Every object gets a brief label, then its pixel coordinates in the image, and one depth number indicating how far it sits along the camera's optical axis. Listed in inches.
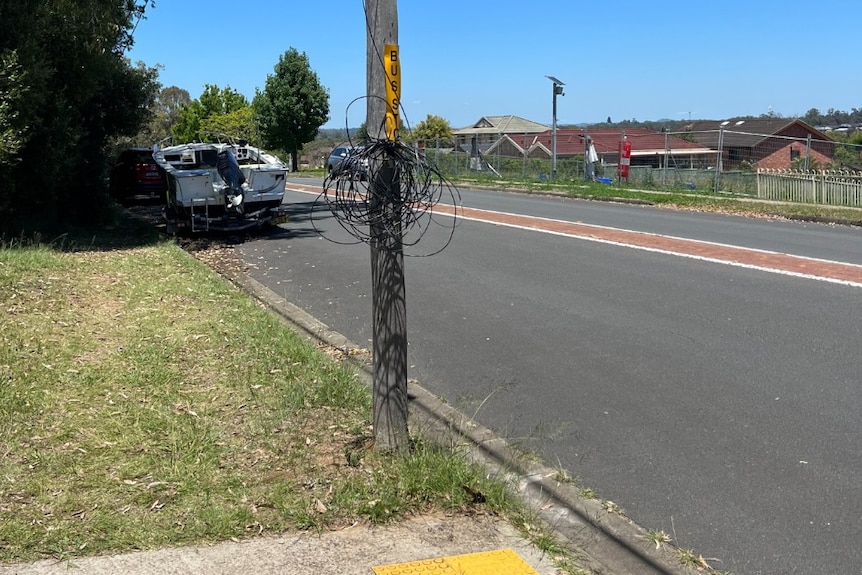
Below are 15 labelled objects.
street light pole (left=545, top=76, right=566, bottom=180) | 1251.2
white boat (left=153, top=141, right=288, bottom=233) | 590.6
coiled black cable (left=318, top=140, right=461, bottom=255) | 180.4
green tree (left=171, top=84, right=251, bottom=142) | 2508.6
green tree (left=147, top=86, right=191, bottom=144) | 2819.9
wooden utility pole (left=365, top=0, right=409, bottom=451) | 177.6
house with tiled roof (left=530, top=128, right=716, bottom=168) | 1766.7
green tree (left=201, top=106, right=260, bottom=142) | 2307.1
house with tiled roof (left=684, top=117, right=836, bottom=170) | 1085.1
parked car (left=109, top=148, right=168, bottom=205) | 881.5
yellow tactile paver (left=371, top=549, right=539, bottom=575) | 146.6
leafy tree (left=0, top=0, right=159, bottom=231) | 466.6
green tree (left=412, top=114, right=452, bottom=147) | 3221.0
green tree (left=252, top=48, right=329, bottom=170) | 2105.1
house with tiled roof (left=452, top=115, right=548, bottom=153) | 3583.2
